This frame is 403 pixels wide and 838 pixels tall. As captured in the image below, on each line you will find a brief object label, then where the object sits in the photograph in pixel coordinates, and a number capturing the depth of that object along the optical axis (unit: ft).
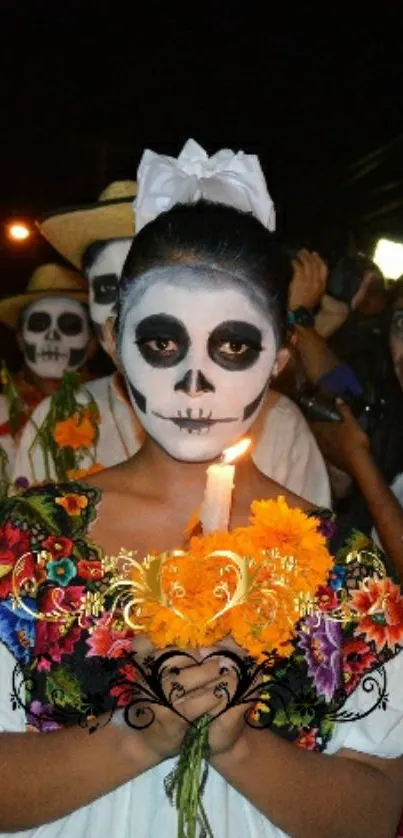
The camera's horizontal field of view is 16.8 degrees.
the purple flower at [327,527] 6.60
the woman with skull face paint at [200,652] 5.66
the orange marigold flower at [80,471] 10.80
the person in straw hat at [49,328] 15.40
